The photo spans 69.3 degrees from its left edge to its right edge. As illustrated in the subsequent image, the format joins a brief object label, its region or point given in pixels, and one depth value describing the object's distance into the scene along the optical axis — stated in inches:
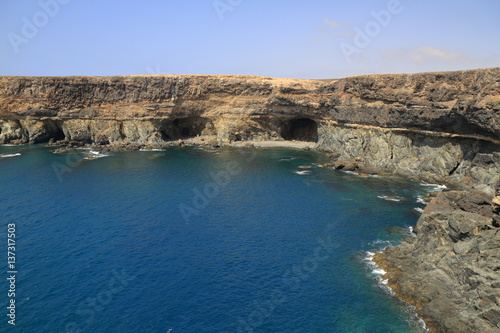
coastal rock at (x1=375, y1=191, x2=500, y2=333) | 967.0
